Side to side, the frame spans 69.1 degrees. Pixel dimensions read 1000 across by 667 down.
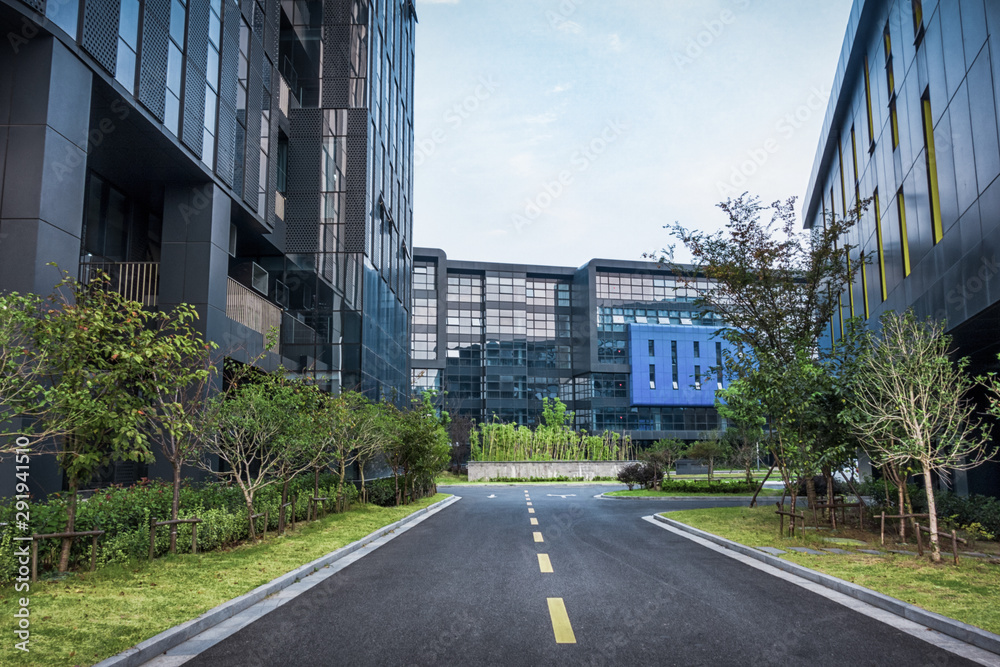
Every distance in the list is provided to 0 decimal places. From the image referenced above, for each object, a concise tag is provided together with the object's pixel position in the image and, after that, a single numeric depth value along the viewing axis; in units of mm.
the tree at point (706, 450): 49938
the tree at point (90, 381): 9492
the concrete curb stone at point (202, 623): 6121
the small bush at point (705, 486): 33344
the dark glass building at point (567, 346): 83500
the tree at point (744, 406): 17778
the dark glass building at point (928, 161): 13344
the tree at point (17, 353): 8125
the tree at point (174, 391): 11164
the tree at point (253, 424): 13991
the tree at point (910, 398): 12180
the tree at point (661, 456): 34969
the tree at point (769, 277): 21375
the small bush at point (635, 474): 35003
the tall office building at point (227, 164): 13781
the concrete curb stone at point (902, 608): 6832
